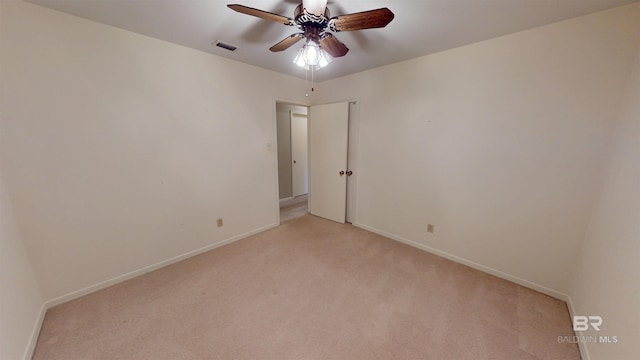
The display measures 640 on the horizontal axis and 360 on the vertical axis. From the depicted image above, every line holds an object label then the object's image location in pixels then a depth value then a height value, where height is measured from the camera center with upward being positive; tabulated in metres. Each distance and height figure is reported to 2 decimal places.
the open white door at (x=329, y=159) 3.36 -0.37
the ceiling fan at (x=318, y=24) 1.28 +0.71
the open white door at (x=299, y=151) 4.87 -0.34
